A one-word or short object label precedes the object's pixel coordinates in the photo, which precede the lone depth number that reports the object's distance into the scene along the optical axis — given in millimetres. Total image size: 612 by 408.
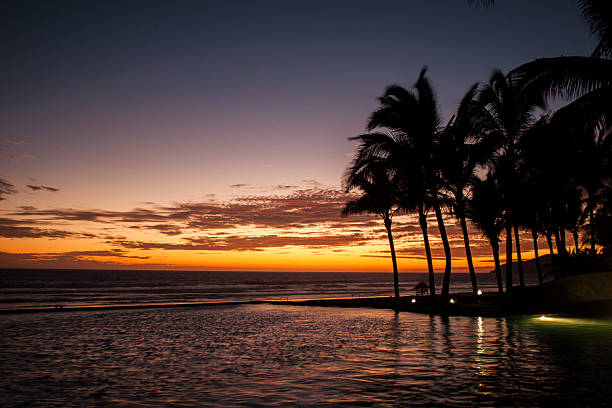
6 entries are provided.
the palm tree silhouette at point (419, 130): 26516
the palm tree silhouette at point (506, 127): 23797
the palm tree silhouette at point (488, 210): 32375
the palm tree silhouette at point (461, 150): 25375
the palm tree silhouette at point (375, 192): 30234
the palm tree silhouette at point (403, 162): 26922
